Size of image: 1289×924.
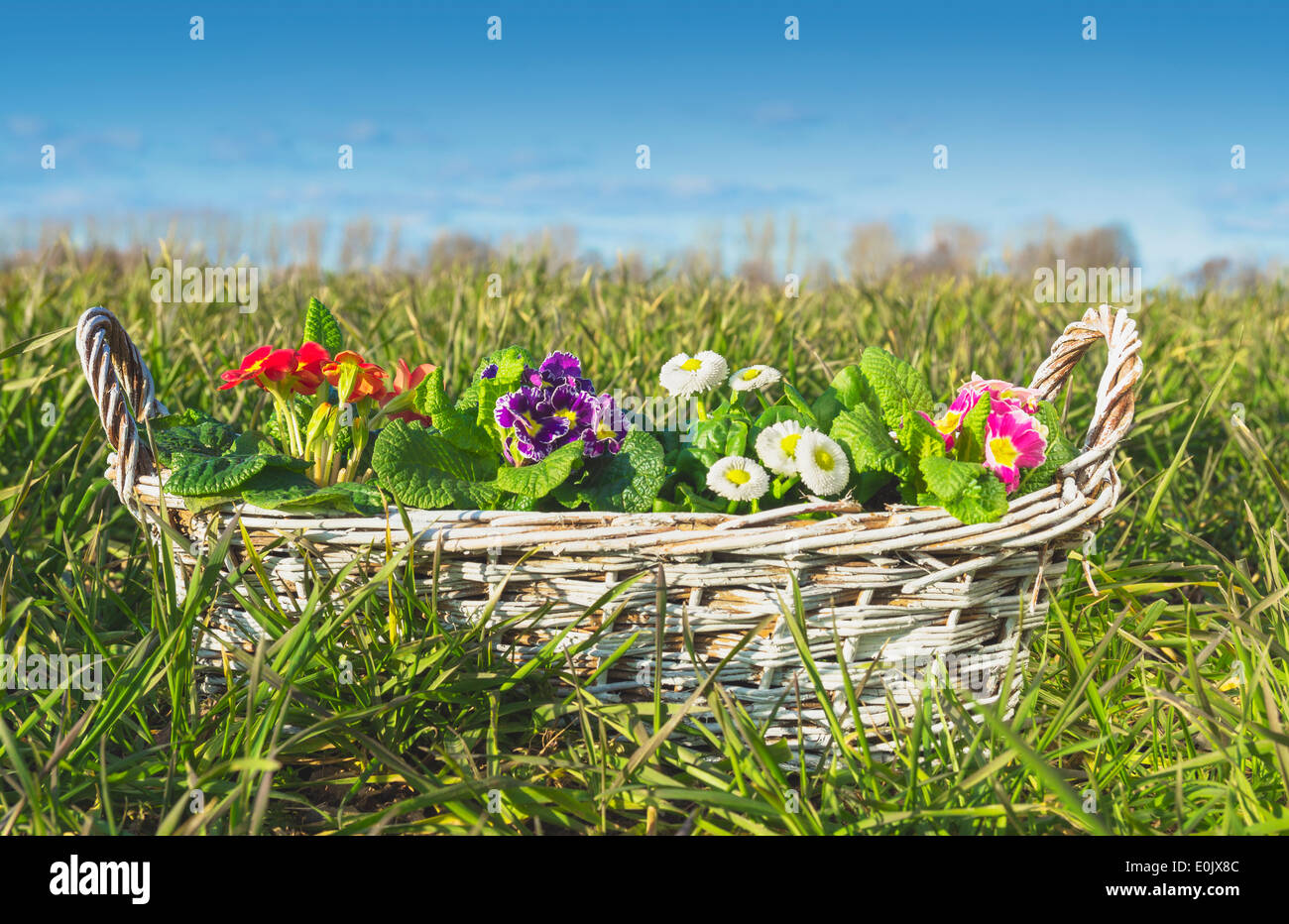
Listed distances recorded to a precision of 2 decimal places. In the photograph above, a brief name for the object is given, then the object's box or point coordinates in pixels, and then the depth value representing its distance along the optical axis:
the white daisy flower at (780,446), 1.31
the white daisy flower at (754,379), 1.37
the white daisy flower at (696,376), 1.37
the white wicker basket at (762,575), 1.27
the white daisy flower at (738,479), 1.31
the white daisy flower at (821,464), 1.29
